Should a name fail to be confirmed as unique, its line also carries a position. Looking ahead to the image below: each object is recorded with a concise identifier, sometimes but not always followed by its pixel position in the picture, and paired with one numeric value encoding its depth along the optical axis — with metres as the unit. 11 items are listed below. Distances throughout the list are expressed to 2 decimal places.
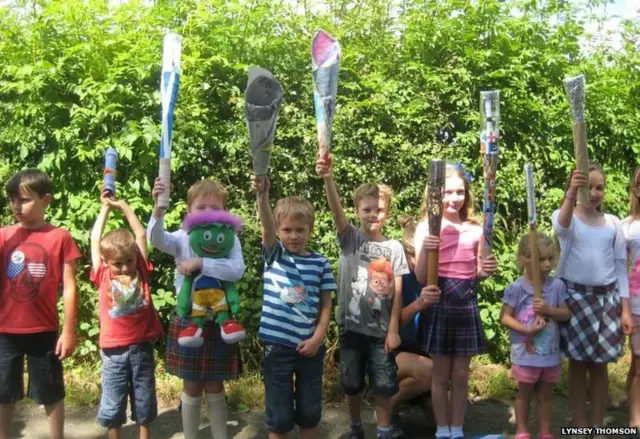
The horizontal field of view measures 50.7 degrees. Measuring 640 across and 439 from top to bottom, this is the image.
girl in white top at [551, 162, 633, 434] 3.83
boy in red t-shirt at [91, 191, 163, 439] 3.51
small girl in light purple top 3.78
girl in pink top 3.78
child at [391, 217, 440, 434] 4.09
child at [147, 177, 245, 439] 3.42
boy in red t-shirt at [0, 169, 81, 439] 3.46
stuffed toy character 3.41
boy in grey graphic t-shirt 3.71
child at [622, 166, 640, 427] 3.94
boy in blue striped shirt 3.42
